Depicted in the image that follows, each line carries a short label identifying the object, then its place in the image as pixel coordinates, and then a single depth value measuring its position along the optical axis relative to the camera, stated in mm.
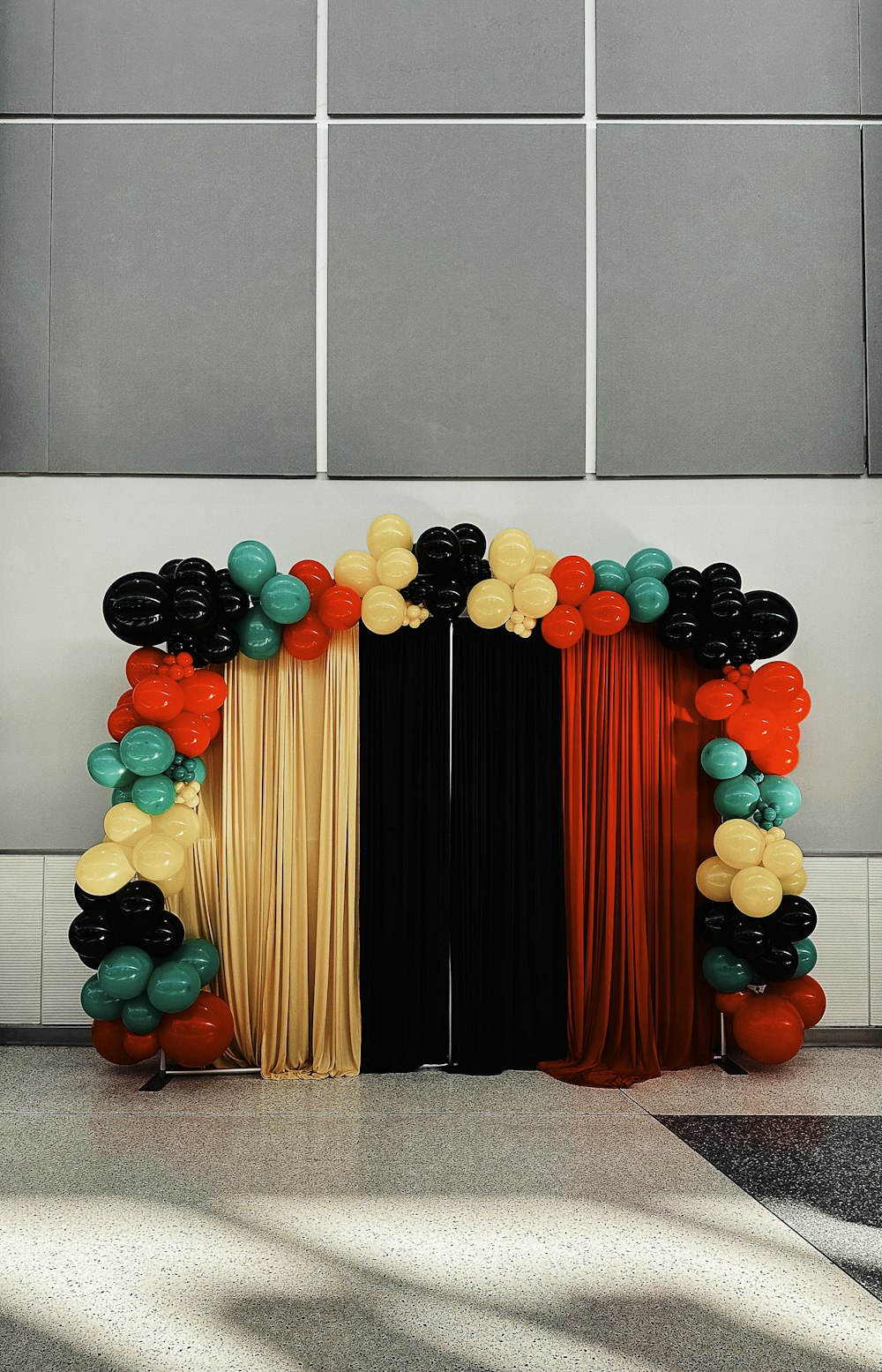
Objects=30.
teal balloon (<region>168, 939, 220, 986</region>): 4293
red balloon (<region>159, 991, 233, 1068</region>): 4180
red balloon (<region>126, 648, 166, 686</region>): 4359
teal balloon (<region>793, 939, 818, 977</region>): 4445
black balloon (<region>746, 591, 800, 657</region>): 4441
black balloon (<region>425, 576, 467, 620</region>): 4406
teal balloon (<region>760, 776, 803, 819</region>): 4477
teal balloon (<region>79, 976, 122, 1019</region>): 4246
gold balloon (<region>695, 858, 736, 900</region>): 4430
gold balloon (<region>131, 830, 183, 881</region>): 4125
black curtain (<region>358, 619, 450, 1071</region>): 4500
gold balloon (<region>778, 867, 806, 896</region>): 4395
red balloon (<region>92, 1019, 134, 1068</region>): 4359
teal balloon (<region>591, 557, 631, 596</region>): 4512
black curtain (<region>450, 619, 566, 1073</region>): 4508
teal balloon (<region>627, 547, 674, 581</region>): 4551
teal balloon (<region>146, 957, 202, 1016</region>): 4105
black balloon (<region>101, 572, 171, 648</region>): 4184
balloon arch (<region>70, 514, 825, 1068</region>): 4180
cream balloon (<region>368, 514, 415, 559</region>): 4434
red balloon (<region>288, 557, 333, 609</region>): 4461
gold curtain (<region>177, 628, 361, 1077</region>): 4484
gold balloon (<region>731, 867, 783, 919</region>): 4277
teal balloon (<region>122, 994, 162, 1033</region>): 4164
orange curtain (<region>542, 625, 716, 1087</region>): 4527
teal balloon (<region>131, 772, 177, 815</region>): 4188
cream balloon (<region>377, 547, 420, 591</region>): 4355
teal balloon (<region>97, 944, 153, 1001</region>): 4066
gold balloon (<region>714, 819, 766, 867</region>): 4332
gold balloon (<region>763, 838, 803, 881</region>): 4332
